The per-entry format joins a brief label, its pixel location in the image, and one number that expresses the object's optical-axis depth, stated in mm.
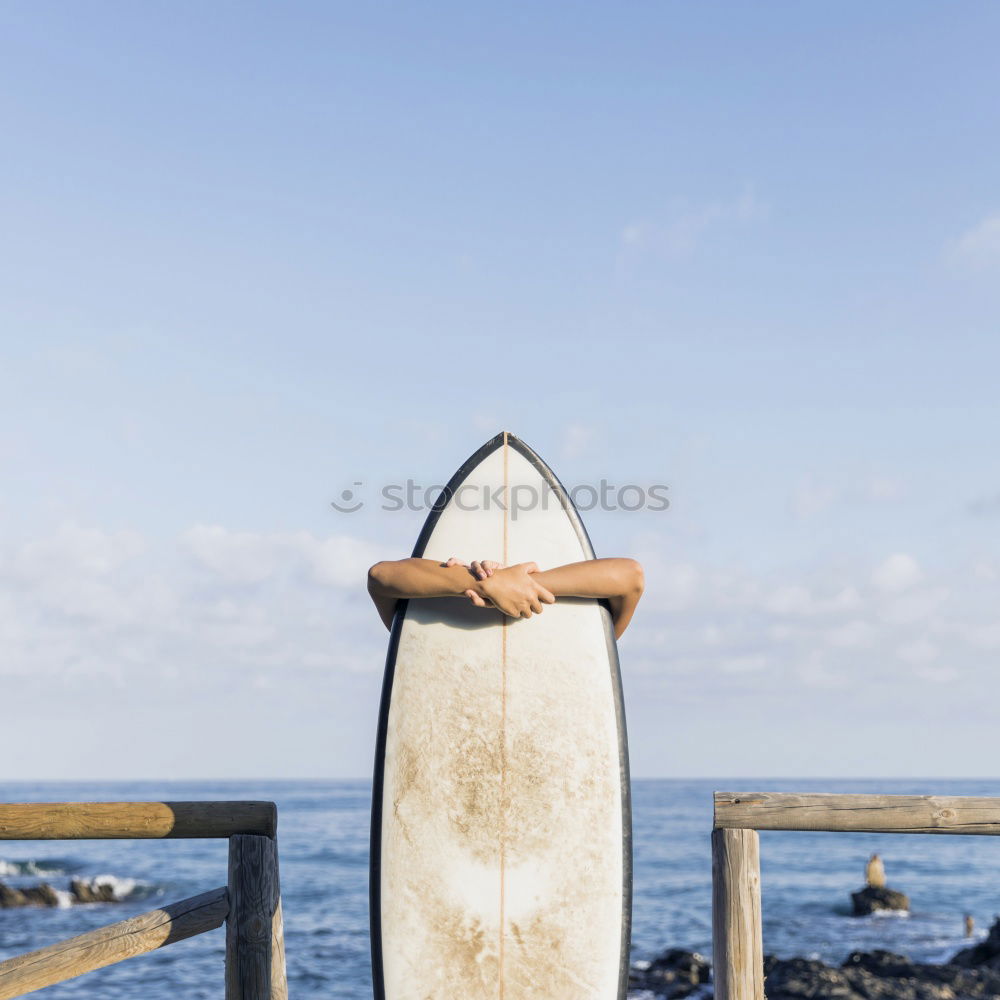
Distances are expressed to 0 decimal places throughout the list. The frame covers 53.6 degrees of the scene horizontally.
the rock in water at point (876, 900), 23672
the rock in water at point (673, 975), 13766
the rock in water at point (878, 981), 12156
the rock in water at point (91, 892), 26047
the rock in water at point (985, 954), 14102
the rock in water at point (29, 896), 24688
